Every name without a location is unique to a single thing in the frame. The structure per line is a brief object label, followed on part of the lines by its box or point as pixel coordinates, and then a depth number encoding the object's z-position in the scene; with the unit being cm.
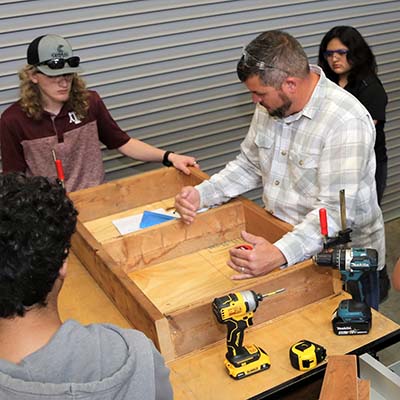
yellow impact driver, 159
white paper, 252
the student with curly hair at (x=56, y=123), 264
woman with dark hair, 329
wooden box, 170
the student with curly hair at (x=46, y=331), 102
